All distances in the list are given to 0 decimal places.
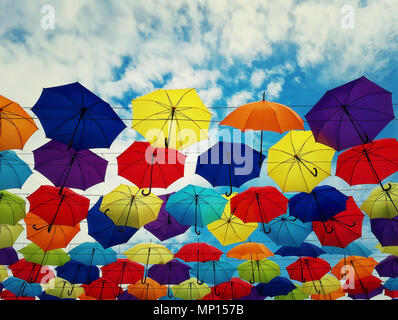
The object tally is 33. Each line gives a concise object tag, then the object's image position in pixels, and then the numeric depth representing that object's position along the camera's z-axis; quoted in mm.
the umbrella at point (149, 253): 9164
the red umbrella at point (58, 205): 7465
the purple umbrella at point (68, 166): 6570
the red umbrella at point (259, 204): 7410
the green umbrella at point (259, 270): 10132
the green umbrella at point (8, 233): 8625
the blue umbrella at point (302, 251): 9289
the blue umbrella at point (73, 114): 5719
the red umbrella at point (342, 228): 7902
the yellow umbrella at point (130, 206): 7602
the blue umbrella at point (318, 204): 7234
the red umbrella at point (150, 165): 6719
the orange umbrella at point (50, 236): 8531
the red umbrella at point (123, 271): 10086
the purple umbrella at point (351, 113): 5569
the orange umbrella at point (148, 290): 11359
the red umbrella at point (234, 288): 11344
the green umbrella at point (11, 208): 7637
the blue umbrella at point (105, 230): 8180
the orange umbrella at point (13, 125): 5660
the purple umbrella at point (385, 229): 7957
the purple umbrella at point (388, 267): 10180
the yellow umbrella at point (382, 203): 7193
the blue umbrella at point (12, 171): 6938
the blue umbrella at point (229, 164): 6590
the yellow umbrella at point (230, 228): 8353
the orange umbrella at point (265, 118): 5460
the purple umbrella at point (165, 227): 8477
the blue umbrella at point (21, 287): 10953
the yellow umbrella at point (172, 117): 5949
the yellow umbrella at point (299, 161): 6566
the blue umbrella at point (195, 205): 7656
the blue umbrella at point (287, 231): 8469
